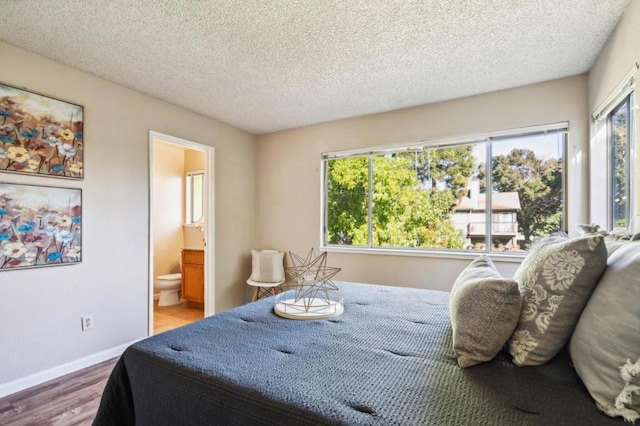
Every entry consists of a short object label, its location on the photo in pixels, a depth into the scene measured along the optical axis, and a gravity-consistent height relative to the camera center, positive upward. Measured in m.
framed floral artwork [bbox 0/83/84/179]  2.24 +0.59
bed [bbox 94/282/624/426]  0.85 -0.54
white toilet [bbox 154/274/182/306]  4.50 -1.09
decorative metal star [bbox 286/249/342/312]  1.85 -0.53
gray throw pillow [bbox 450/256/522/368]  1.07 -0.37
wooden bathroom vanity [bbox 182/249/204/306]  4.29 -0.88
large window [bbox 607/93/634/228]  1.99 +0.35
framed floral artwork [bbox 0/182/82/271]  2.23 -0.10
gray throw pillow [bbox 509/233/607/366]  1.01 -0.28
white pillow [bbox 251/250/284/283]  3.99 -0.70
